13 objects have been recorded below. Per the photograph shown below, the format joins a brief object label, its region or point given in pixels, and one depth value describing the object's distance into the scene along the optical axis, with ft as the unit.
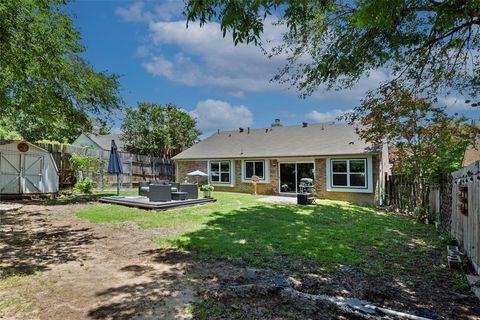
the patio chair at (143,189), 47.80
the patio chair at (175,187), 44.63
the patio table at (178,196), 42.52
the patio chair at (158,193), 40.45
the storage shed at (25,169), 44.11
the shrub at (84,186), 52.85
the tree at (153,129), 91.56
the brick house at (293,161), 51.11
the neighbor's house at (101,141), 102.96
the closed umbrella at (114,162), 49.08
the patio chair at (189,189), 45.11
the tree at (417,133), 34.88
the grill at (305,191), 45.24
